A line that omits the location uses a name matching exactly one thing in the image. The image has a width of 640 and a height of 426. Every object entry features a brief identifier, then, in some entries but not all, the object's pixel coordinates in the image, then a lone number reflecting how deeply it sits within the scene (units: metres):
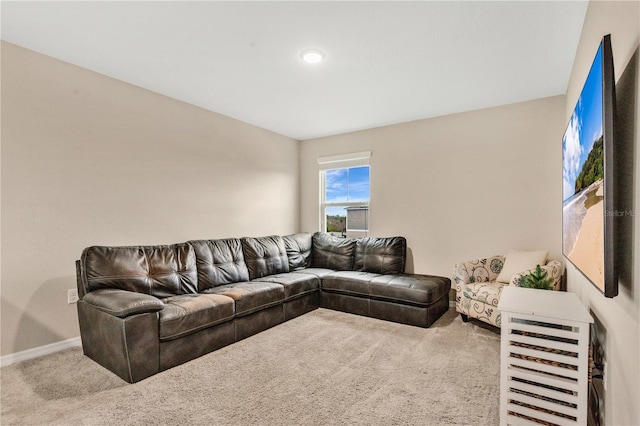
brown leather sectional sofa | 2.30
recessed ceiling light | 2.59
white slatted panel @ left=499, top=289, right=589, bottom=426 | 1.54
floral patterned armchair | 3.02
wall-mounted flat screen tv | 1.17
